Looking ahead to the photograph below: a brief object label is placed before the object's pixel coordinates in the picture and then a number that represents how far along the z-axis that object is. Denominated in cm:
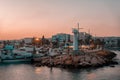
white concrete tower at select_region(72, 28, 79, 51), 3076
